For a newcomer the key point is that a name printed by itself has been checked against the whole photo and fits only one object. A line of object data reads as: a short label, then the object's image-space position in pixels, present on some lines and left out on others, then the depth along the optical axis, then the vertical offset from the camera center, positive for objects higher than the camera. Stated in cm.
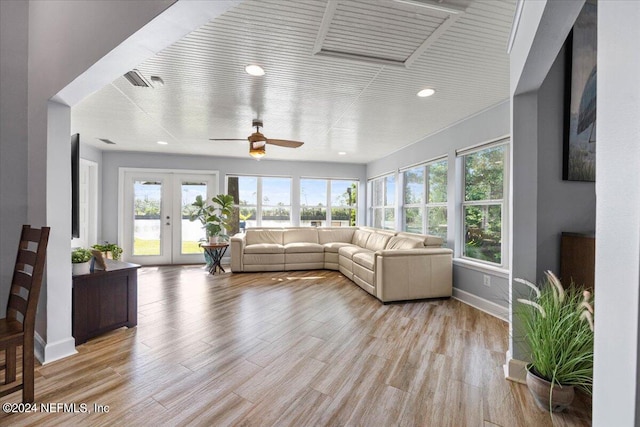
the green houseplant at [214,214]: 587 -4
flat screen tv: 238 +19
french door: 620 -11
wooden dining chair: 172 -69
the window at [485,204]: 352 +13
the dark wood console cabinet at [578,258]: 202 -32
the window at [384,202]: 622 +26
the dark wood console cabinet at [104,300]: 251 -82
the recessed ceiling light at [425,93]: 303 +128
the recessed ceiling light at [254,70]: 252 +126
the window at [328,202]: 720 +28
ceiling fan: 379 +93
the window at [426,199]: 457 +25
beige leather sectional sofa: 383 -71
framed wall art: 215 +86
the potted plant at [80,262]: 254 -45
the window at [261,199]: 682 +32
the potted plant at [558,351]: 165 -79
